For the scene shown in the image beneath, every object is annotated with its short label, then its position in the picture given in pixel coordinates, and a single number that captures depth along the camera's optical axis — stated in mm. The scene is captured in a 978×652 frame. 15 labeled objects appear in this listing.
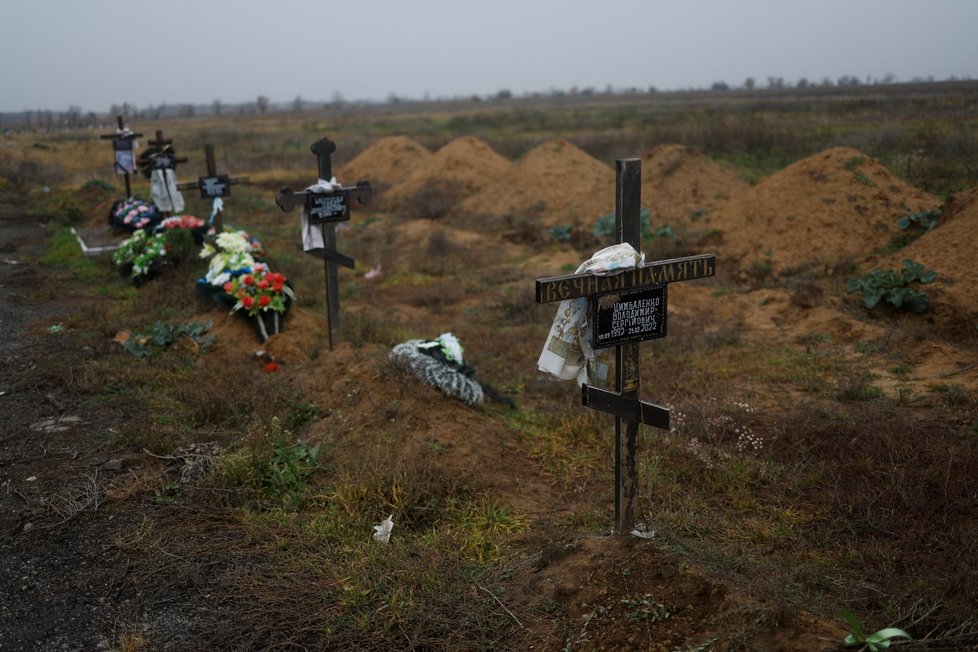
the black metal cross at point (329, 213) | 8148
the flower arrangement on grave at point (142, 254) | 11500
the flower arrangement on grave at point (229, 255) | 9250
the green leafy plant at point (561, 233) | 15875
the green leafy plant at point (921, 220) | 11578
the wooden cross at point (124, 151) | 16297
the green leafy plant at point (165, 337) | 8391
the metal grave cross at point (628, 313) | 3939
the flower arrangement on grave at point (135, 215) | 14664
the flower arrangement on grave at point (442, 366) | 6652
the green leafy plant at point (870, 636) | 2926
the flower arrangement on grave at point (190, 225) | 12367
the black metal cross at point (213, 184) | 11781
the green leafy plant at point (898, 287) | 9398
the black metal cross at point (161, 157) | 13383
